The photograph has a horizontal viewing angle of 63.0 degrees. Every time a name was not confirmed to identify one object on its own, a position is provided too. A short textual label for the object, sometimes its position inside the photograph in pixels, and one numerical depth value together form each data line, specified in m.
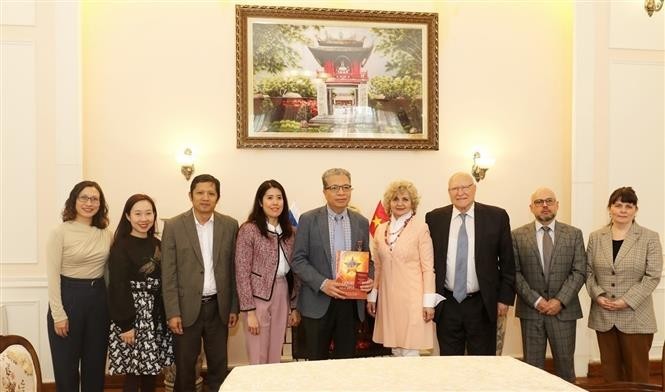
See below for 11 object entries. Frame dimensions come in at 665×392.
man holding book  3.64
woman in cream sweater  3.60
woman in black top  3.54
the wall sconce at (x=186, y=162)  4.99
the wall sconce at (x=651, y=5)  3.07
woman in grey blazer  3.76
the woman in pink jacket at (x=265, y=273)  3.66
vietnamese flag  5.08
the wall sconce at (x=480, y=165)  5.33
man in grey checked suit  3.88
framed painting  5.10
